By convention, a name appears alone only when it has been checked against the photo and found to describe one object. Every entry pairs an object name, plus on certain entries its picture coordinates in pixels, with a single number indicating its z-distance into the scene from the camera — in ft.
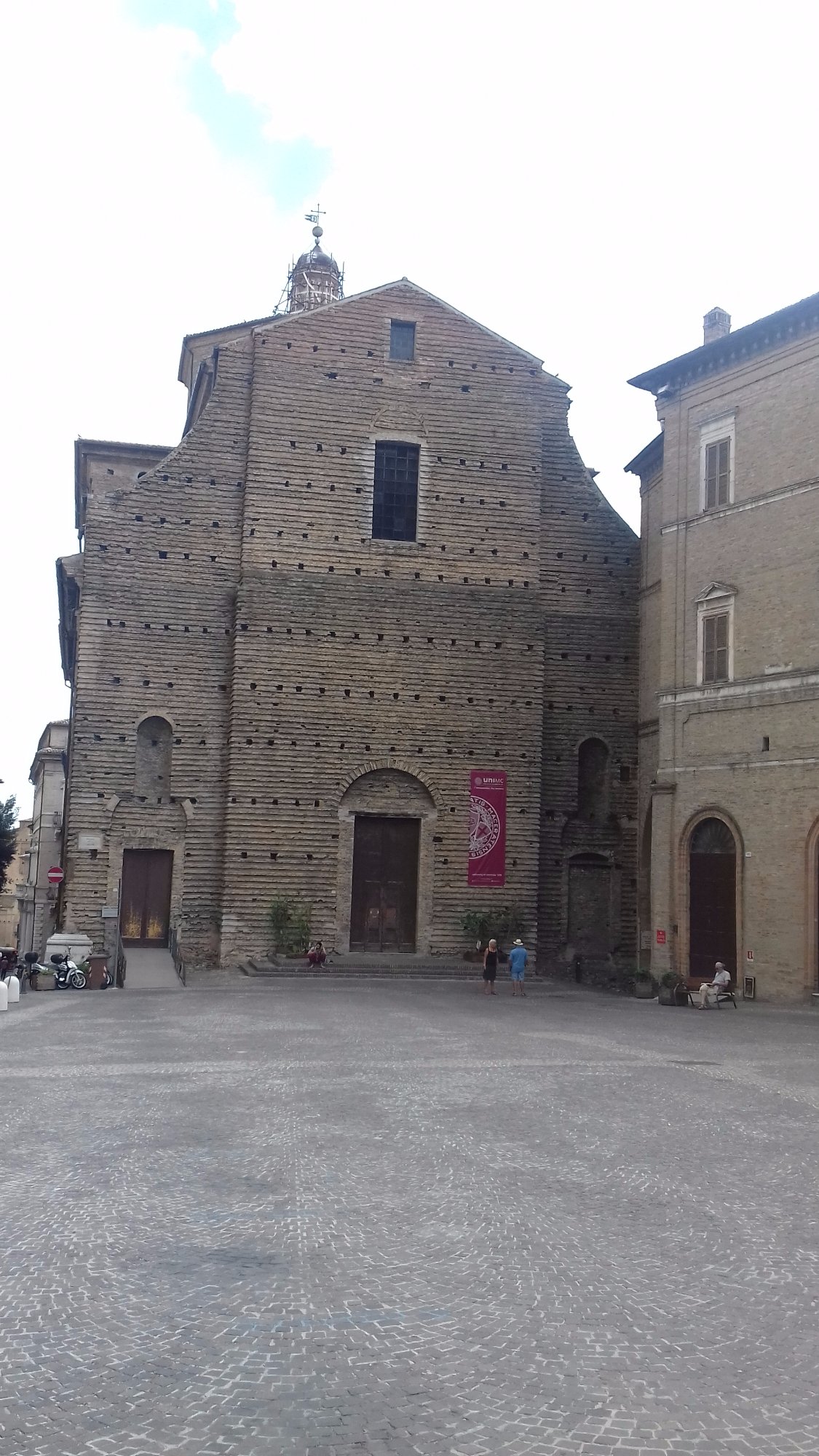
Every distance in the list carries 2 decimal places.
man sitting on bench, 69.15
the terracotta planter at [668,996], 72.28
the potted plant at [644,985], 77.25
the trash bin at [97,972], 74.28
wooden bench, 69.92
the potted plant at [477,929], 84.84
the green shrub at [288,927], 82.12
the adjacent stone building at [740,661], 69.92
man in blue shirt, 71.87
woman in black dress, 70.33
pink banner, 86.28
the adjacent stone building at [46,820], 148.56
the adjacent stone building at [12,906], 223.08
